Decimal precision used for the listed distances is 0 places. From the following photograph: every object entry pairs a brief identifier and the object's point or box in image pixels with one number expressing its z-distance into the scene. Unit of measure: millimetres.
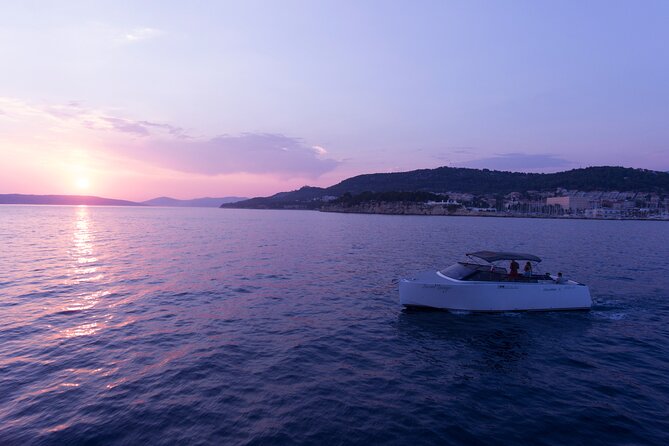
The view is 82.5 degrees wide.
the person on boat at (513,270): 18891
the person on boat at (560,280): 19456
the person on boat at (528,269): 19756
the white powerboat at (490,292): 18094
